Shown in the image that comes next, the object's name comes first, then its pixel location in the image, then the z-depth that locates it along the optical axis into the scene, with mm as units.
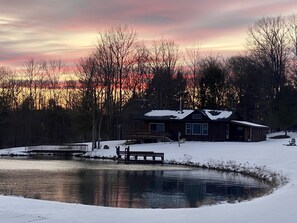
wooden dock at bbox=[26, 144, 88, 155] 58594
